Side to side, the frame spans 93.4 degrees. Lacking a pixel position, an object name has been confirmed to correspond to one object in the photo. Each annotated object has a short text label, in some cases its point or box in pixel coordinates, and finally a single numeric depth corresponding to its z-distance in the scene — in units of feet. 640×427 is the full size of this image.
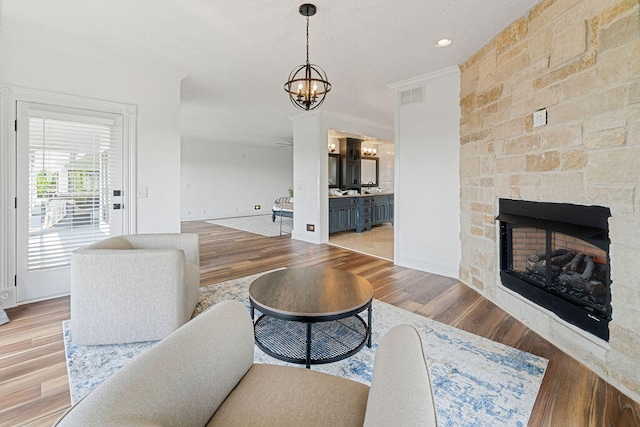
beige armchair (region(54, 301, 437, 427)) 2.14
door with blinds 9.49
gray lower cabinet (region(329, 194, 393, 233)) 21.42
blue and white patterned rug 5.12
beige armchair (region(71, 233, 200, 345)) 6.70
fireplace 6.30
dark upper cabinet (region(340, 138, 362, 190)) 25.30
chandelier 8.03
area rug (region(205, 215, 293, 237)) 24.20
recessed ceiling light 9.89
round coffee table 5.99
